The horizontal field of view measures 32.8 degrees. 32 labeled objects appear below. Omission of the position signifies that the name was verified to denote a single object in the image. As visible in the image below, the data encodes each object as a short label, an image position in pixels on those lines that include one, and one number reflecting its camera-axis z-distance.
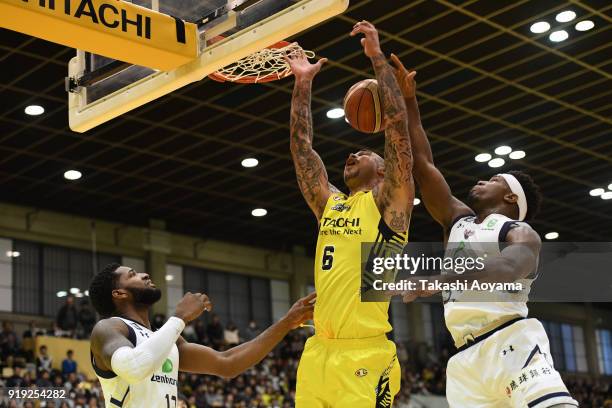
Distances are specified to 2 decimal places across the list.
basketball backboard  6.53
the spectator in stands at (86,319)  22.22
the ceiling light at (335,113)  18.16
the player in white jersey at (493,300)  5.75
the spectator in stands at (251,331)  25.03
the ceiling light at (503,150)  20.76
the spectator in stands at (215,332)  23.89
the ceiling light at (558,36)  15.72
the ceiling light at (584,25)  15.50
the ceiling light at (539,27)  15.34
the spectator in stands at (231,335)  24.44
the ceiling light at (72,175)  21.09
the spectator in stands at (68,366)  19.97
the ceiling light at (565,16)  15.12
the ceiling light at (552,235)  28.13
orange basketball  6.50
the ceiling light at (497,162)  21.56
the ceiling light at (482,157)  21.23
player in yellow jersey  5.63
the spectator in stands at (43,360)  19.67
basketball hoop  7.83
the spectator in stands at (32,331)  21.19
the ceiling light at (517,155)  21.06
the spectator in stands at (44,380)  18.08
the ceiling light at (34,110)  17.42
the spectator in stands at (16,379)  17.92
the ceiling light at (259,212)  24.70
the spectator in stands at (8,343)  20.08
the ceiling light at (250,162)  20.78
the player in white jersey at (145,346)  5.52
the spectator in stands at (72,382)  18.59
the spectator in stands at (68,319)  21.86
